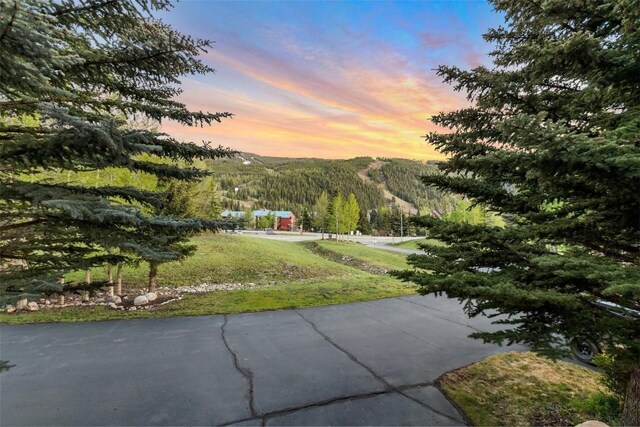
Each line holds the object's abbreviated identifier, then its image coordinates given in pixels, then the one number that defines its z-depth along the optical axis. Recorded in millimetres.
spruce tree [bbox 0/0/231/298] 2248
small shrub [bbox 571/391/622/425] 3869
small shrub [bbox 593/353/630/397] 3693
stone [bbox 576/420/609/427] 3186
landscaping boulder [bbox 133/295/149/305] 9088
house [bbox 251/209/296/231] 98862
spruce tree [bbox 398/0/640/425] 2273
